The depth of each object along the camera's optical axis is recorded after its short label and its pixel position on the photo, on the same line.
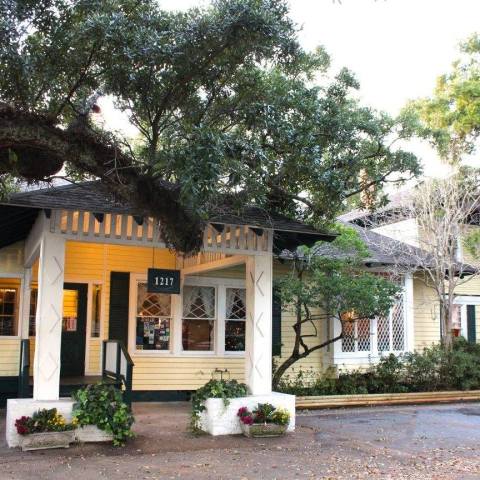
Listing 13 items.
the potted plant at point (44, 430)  7.79
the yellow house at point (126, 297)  8.40
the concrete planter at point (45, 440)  7.79
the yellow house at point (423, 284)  15.80
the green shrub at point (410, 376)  13.61
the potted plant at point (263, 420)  8.89
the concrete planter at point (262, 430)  8.88
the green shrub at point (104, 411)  8.11
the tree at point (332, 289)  11.73
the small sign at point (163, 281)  10.62
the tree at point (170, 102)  6.31
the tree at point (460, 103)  24.16
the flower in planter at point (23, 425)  7.77
